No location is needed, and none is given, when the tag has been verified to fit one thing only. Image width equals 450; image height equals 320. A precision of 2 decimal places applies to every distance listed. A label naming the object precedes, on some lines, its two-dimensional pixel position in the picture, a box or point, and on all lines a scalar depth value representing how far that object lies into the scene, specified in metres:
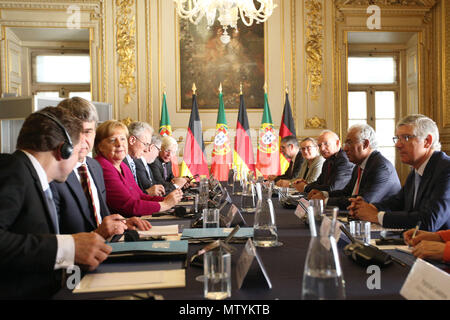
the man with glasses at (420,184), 2.31
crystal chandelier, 5.54
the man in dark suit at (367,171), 3.22
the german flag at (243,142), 8.17
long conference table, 1.22
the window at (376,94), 9.62
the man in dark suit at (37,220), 1.42
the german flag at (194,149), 8.03
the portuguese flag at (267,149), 8.25
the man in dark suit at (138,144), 4.19
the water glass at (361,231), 1.81
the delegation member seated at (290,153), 6.58
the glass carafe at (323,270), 0.96
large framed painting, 8.48
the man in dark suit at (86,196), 2.08
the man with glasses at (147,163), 4.70
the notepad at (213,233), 1.99
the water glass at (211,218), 2.19
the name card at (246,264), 1.27
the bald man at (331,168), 4.46
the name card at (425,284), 1.04
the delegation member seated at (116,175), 3.07
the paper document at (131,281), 1.31
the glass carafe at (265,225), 1.78
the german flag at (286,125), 8.07
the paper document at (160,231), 2.18
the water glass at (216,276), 1.20
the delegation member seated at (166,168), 5.18
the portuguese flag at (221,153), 8.18
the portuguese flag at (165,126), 7.97
